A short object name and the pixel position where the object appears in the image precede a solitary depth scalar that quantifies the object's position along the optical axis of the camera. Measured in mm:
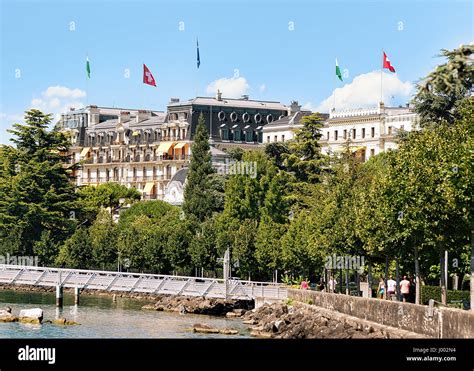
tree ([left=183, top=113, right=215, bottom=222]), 122250
